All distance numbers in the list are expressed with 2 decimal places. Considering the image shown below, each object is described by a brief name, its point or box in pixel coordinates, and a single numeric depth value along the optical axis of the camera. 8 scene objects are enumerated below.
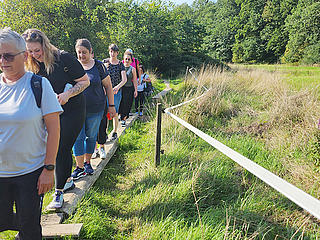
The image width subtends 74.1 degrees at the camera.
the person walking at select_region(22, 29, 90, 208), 1.99
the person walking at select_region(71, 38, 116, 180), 2.77
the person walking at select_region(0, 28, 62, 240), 1.41
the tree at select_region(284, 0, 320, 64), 30.34
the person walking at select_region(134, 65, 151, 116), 6.49
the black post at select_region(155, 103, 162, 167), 3.26
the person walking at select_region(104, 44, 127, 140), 4.27
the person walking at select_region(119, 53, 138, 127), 5.12
